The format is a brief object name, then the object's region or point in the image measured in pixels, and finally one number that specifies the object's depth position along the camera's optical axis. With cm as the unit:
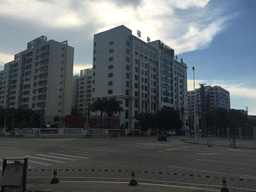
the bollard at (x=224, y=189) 649
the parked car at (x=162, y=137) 3825
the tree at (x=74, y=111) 9225
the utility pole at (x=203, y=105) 5804
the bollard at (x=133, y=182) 758
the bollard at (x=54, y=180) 798
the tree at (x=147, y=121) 6631
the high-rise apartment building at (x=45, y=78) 8000
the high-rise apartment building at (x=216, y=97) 15812
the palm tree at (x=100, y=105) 6481
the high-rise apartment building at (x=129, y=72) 7775
